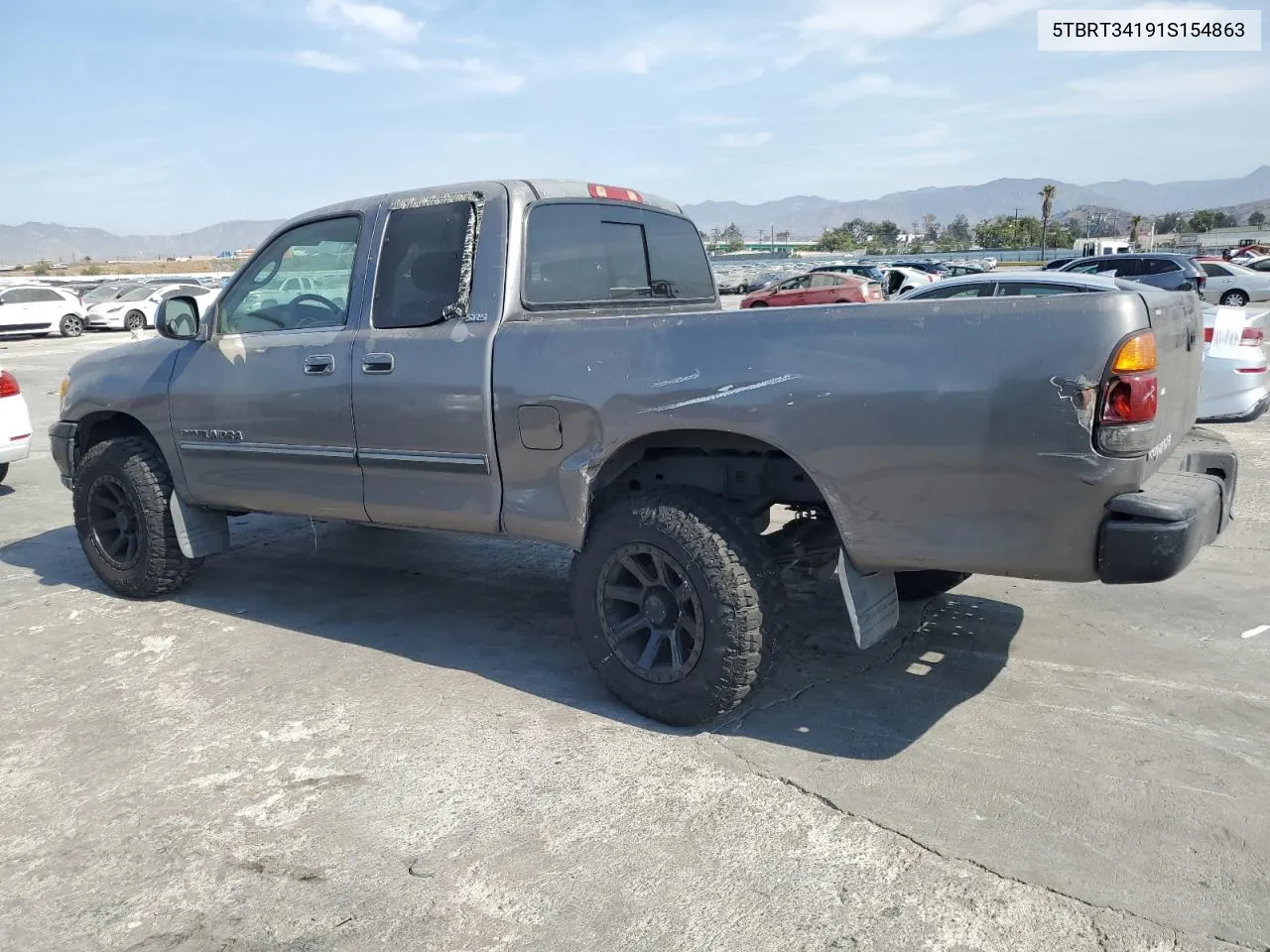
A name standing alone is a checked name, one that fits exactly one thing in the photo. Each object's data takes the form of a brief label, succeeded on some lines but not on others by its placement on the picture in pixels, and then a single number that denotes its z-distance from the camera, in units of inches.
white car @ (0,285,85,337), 1107.3
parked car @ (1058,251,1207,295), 858.8
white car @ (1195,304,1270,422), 290.5
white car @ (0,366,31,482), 333.4
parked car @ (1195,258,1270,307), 1011.9
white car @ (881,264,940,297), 1226.6
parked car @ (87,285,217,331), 1214.9
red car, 1059.8
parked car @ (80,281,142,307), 1296.4
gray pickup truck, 116.1
